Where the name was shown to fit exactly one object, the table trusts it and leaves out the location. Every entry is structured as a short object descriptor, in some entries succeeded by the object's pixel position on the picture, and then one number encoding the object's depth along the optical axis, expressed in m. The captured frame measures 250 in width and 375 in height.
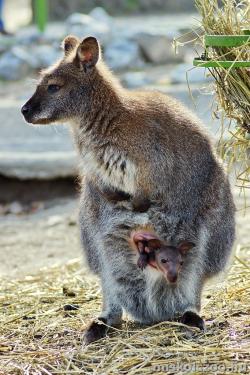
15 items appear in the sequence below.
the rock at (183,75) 14.45
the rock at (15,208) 10.08
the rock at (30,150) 10.00
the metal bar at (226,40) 4.99
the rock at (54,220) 9.18
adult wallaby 5.23
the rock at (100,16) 19.08
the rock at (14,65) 16.72
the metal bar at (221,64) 4.93
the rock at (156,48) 17.67
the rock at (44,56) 17.06
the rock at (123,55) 17.00
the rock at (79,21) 17.83
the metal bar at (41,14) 18.16
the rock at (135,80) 14.91
